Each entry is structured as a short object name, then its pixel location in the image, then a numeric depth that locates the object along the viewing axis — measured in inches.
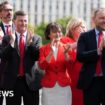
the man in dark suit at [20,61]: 690.8
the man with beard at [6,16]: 738.2
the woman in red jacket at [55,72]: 695.7
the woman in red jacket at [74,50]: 713.0
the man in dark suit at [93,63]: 641.6
